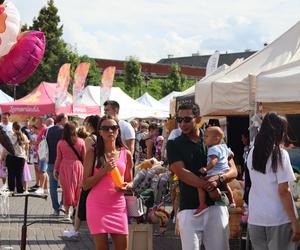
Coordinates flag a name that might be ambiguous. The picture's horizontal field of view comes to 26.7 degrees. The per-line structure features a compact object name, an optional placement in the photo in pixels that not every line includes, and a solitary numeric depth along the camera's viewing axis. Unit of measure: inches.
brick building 3339.1
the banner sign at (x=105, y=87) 967.0
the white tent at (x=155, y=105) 1151.6
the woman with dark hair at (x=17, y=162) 565.2
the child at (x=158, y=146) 682.3
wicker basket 309.0
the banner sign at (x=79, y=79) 1031.6
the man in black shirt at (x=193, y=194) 208.1
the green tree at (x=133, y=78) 2427.4
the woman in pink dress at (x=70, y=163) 406.9
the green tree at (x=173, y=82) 2501.2
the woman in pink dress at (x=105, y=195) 219.5
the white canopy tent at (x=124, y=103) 1090.1
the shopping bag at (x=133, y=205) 232.5
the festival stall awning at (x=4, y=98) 1155.3
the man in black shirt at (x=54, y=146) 464.8
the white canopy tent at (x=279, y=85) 271.3
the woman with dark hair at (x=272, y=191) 194.5
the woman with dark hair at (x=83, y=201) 264.1
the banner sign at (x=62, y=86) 977.5
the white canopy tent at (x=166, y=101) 1267.8
